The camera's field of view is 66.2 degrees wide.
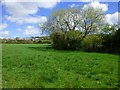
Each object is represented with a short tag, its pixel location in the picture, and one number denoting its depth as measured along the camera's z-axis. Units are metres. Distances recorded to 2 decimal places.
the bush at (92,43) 16.33
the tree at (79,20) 20.18
